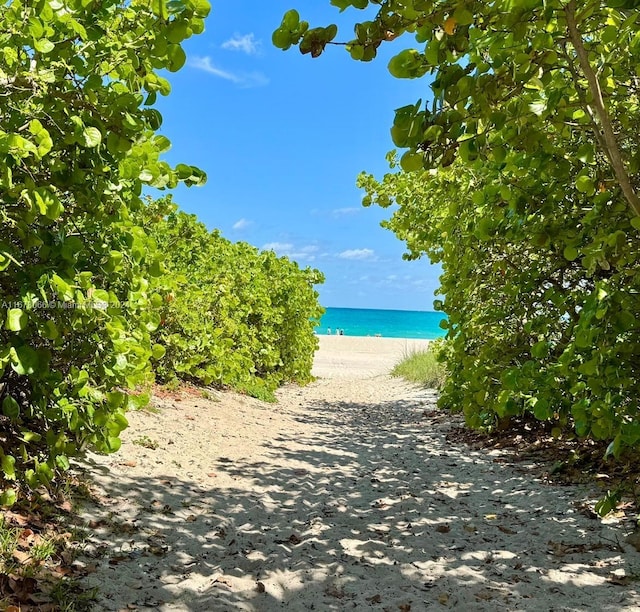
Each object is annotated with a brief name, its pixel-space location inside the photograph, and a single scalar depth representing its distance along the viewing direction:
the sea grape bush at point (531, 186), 1.81
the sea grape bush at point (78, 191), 2.08
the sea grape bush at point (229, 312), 8.01
